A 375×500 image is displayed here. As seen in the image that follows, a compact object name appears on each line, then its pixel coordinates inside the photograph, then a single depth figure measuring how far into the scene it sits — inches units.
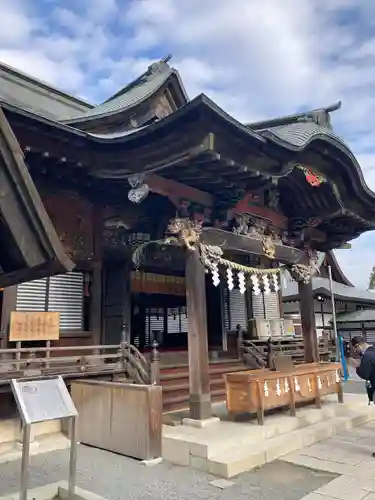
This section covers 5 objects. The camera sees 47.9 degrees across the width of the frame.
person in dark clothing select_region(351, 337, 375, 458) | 227.1
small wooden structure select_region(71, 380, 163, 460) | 213.8
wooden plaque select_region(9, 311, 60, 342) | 269.9
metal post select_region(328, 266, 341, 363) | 555.6
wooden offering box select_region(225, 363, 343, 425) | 251.3
